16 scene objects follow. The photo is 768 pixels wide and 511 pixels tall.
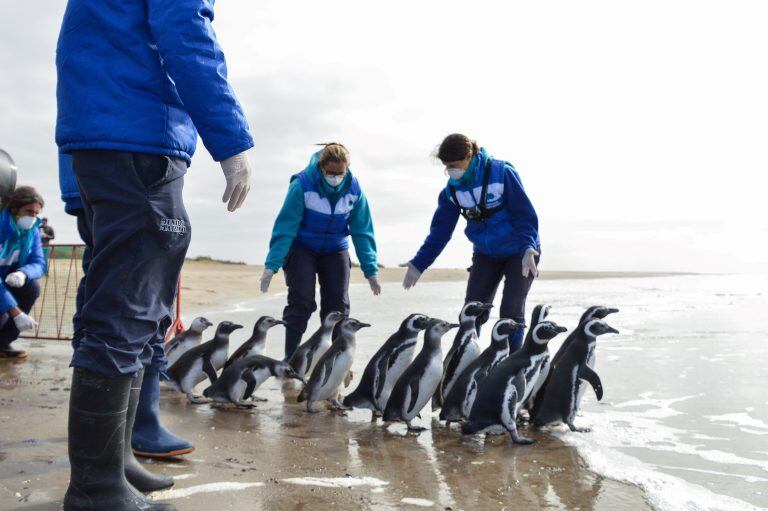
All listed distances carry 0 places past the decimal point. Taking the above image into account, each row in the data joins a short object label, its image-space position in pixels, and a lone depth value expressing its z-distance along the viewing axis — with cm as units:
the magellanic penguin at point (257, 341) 611
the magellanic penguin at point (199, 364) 546
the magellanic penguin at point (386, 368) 489
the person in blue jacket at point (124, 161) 237
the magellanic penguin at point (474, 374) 466
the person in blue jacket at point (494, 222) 549
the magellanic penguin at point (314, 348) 614
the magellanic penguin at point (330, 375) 504
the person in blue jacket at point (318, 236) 623
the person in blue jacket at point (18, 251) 703
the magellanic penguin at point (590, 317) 503
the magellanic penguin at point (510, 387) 421
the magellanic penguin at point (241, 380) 509
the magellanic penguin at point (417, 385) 455
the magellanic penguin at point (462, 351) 511
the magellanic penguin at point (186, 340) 651
